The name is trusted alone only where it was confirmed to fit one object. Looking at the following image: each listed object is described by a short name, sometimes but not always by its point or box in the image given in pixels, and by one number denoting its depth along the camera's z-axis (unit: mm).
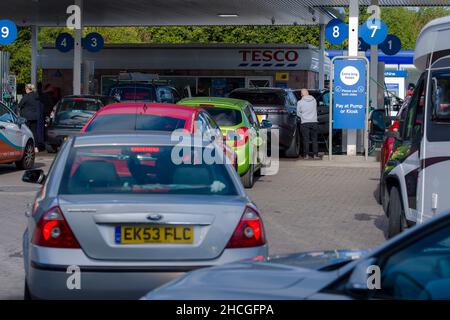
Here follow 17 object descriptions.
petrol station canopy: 34094
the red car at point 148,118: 13883
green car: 17766
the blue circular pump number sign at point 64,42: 34906
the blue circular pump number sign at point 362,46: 32769
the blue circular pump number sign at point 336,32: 32312
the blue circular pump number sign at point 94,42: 34031
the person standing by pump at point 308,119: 24672
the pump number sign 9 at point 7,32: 27266
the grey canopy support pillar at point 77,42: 28983
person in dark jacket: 26125
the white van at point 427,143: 10086
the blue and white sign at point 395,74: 55369
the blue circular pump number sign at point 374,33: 25109
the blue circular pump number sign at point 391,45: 30625
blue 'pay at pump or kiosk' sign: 23594
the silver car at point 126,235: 6699
